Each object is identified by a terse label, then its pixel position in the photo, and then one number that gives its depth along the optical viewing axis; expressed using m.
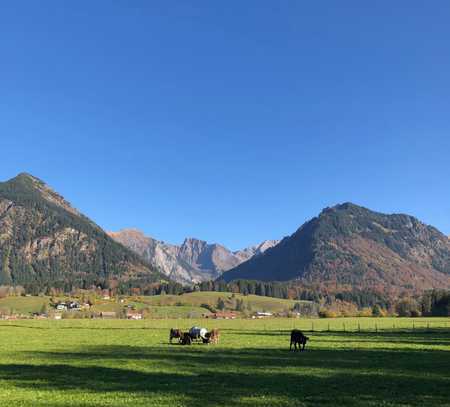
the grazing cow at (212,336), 58.25
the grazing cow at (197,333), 60.29
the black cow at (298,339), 50.59
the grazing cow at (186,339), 57.97
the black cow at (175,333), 61.38
